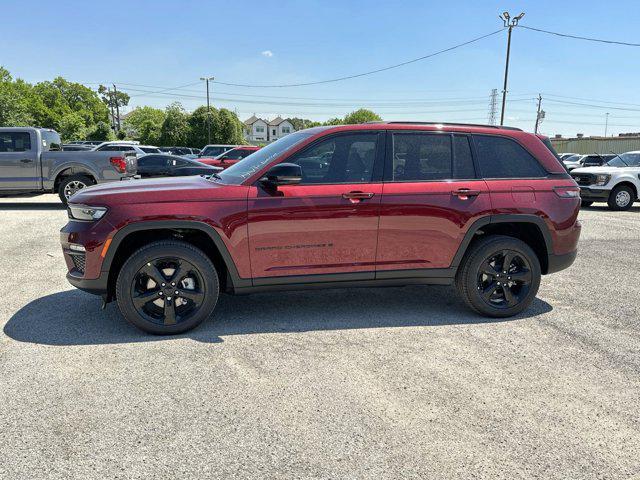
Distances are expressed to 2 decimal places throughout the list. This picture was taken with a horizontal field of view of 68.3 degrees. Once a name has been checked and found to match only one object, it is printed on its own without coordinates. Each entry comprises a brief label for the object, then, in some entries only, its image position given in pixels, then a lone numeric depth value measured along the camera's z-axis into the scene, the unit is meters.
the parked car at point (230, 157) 15.27
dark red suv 3.83
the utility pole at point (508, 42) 30.73
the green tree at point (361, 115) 87.47
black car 13.93
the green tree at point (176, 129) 55.84
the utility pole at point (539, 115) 49.94
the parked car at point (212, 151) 21.49
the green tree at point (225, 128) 55.25
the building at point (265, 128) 147.00
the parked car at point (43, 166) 10.98
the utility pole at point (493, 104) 83.78
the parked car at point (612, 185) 13.56
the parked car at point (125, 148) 18.85
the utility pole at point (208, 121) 53.90
